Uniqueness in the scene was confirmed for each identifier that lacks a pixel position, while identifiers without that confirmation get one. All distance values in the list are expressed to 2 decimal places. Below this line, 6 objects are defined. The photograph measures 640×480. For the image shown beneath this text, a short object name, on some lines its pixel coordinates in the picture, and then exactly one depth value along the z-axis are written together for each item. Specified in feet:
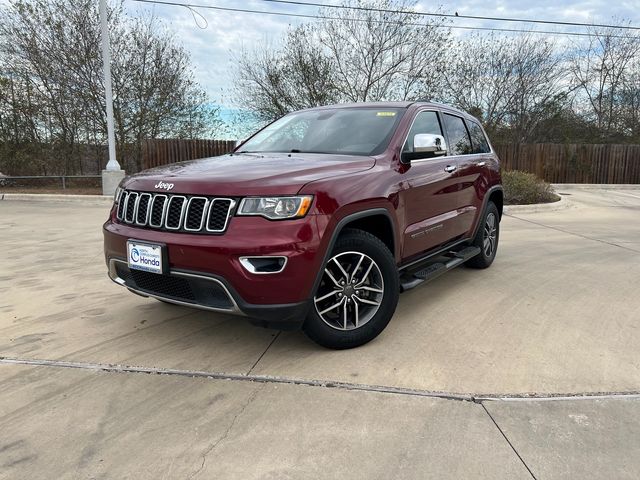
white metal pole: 41.06
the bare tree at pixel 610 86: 85.40
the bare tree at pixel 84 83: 51.39
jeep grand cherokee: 9.52
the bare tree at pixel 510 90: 73.46
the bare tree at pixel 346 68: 64.13
